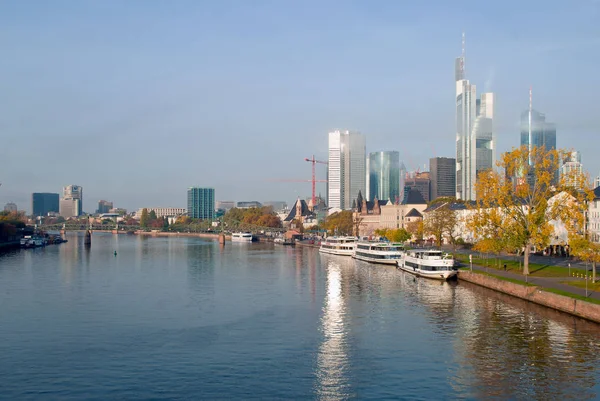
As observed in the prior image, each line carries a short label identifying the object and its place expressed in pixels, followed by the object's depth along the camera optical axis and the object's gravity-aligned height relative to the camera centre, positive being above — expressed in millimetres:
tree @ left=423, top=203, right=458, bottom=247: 114688 -815
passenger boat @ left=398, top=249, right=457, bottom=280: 77438 -5727
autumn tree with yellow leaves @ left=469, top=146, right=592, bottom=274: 65812 +2514
